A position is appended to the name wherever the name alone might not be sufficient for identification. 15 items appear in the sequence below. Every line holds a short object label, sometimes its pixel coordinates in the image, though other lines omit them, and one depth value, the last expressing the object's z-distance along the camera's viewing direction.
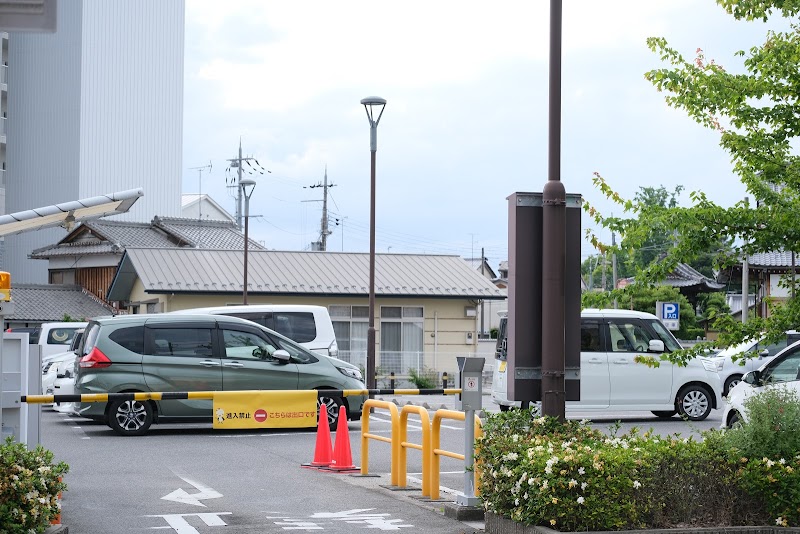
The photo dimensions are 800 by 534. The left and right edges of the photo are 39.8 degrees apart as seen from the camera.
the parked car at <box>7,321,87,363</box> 29.59
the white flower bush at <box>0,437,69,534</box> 7.19
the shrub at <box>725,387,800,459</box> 8.45
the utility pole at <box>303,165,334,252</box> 72.44
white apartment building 59.50
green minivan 17.98
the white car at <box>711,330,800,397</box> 26.89
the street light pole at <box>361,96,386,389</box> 27.19
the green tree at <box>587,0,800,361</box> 9.73
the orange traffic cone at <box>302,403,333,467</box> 14.09
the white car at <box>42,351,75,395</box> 22.89
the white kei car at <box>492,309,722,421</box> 20.33
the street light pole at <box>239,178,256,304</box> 34.97
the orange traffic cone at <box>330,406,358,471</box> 13.55
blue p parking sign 35.66
